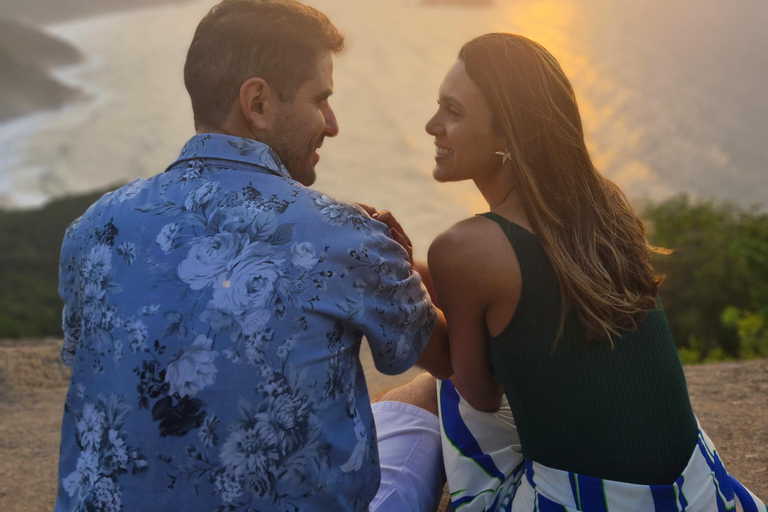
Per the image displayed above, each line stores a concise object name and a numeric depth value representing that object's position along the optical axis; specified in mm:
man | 1208
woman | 1539
